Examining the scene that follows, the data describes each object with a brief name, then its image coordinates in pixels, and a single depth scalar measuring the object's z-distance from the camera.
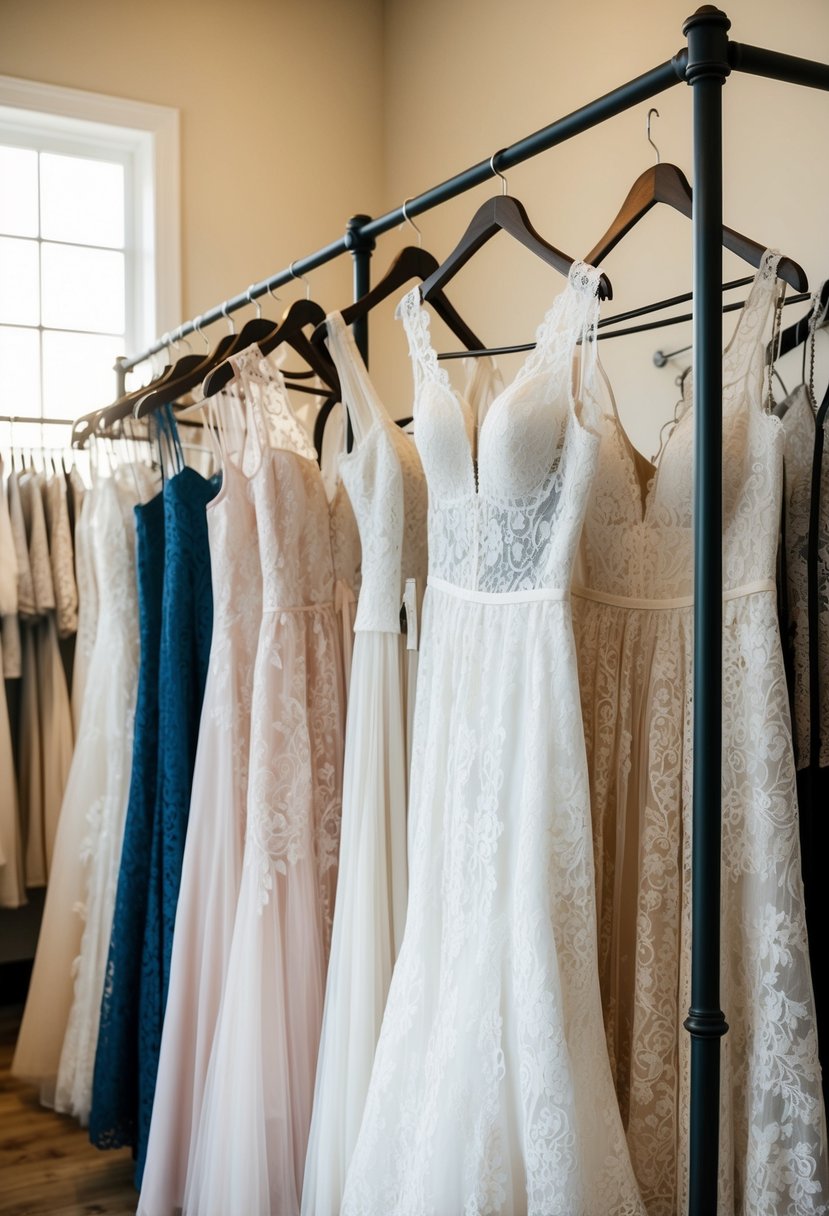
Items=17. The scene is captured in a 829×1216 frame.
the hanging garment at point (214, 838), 1.93
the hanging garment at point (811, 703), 1.38
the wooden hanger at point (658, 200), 1.42
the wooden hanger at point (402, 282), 1.84
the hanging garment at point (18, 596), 3.12
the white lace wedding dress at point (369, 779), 1.63
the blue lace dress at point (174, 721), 2.10
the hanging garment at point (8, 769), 3.05
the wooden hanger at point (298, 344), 1.88
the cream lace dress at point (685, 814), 1.26
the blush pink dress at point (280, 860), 1.75
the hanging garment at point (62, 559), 3.17
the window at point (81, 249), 3.51
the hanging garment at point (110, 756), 2.46
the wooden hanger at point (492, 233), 1.47
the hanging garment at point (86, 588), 2.71
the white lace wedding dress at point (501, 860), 1.30
